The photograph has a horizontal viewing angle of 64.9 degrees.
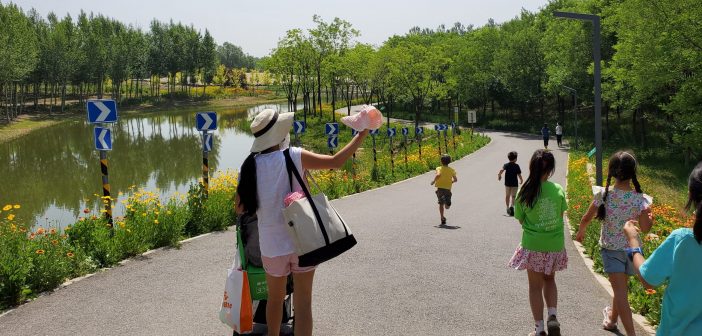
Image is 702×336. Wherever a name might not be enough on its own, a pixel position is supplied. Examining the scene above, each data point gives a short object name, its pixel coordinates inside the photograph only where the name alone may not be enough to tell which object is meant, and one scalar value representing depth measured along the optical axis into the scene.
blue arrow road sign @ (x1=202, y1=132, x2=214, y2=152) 12.04
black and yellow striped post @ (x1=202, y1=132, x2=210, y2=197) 11.62
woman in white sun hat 4.08
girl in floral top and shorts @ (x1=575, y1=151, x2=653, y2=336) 4.75
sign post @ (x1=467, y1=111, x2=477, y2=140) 34.81
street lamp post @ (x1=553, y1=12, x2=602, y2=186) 11.63
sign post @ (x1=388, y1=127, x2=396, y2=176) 22.37
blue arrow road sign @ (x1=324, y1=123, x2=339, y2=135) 18.50
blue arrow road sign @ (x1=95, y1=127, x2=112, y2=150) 9.06
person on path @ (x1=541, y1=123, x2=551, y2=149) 33.59
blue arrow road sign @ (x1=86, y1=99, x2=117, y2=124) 8.91
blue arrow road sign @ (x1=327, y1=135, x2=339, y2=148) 18.46
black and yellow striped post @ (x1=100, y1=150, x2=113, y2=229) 9.27
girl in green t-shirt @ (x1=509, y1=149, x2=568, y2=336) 5.15
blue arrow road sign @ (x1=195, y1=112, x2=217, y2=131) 11.80
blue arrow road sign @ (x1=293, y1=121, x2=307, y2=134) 18.33
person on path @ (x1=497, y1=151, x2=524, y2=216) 12.88
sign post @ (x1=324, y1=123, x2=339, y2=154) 18.47
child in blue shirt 2.74
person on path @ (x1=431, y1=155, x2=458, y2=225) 12.05
